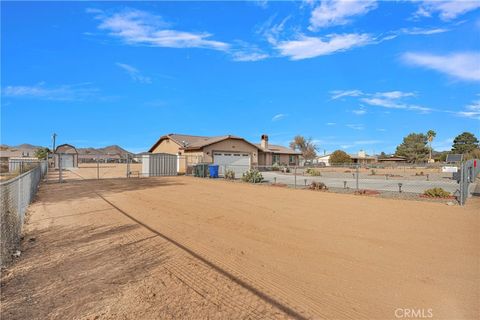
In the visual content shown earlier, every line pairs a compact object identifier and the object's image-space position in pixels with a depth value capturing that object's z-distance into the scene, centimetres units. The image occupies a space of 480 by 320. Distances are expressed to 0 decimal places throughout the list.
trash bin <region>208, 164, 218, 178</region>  2701
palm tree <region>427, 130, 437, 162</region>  8656
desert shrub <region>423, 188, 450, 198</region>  1280
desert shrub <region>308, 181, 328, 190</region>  1705
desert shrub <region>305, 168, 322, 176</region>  3055
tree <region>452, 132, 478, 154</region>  9092
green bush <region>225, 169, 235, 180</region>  2563
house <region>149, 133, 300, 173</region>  3300
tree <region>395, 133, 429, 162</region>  8768
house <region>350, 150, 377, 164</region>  8958
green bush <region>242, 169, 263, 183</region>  2208
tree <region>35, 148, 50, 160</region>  7051
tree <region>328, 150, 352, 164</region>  6431
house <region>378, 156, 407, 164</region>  8891
